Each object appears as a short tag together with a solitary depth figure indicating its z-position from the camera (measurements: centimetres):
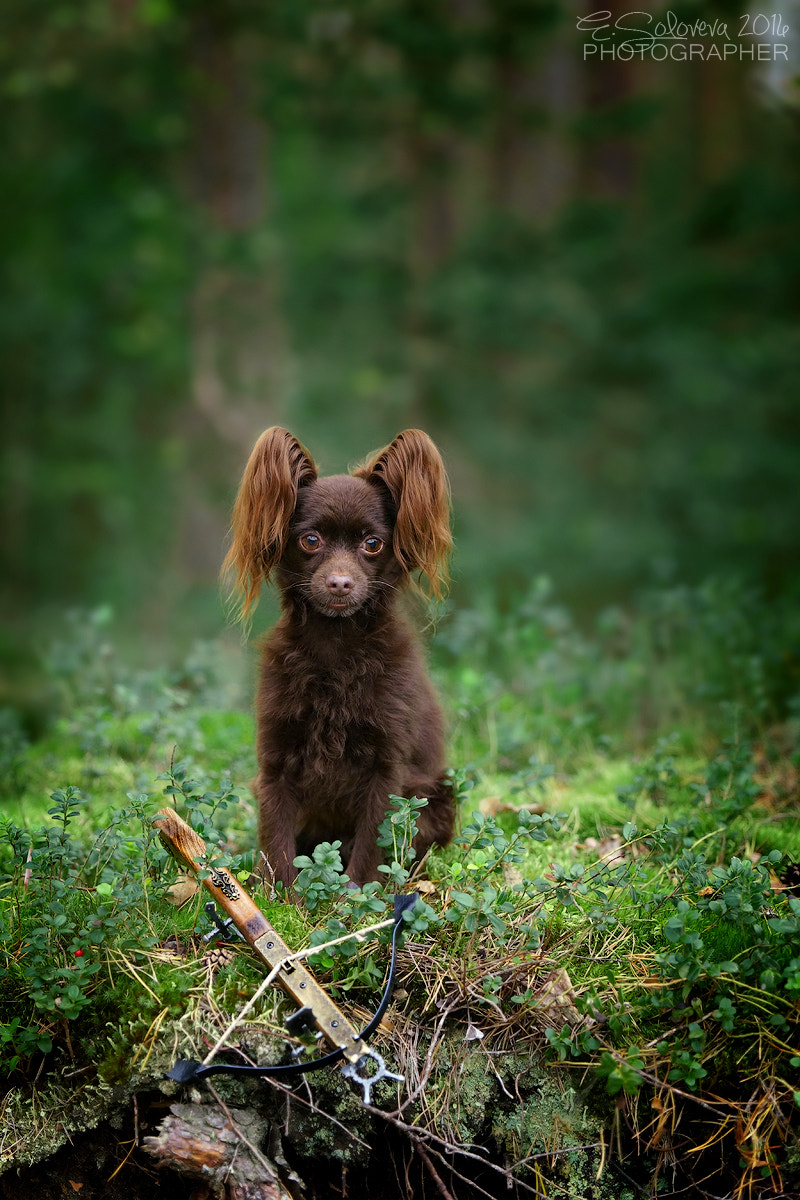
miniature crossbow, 255
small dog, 316
